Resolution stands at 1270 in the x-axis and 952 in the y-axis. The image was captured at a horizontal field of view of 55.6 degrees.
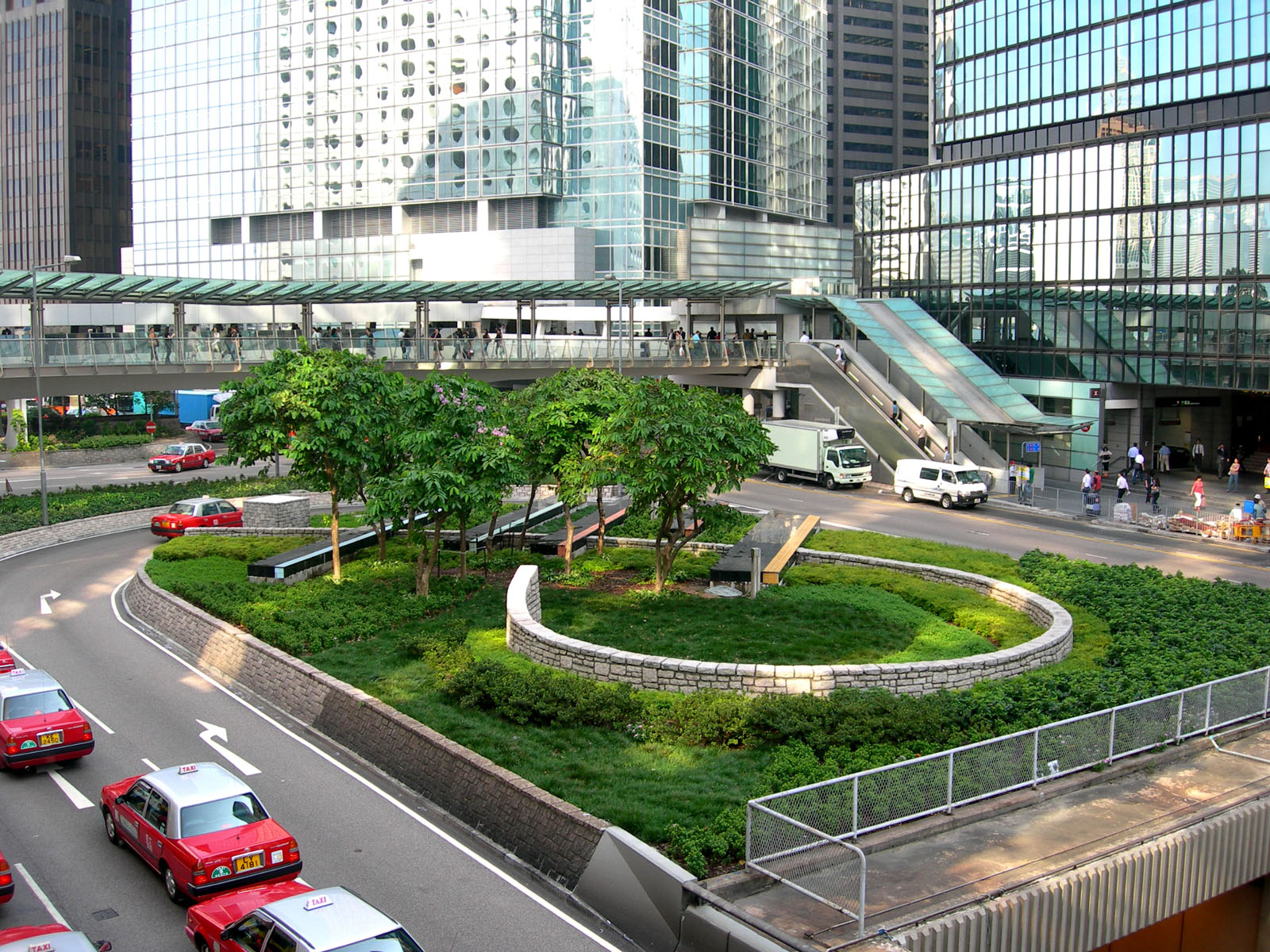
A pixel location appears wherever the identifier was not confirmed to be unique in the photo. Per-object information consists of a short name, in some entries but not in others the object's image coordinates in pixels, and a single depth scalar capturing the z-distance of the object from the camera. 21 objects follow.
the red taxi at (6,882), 15.25
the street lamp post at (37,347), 41.88
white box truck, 54.19
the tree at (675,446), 28.64
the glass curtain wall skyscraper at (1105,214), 58.03
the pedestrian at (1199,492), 47.47
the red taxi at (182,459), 61.00
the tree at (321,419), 31.81
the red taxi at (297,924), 12.95
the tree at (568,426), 33.12
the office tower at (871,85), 154.25
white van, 49.38
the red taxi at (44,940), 12.70
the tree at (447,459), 29.81
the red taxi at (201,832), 15.81
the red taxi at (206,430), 73.75
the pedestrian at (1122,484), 49.12
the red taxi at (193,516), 42.84
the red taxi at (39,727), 20.47
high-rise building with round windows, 90.56
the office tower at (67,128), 140.88
